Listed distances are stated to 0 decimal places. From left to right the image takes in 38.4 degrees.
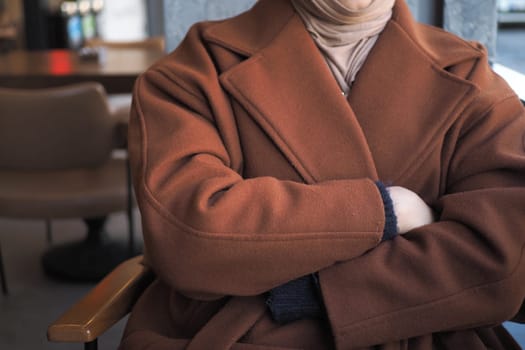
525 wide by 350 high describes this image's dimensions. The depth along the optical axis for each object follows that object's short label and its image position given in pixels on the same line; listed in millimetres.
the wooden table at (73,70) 3365
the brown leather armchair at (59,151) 2920
